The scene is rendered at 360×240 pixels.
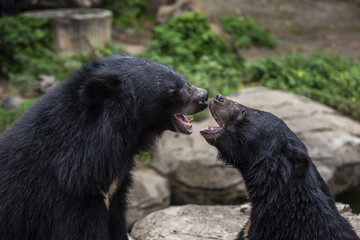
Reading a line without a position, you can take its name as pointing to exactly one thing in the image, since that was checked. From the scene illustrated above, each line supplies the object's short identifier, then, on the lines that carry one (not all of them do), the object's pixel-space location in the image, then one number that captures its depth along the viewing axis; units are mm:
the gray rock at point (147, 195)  11539
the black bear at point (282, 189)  6906
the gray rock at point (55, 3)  20812
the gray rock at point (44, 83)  15797
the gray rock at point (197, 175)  12078
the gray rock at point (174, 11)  20859
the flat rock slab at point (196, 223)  8805
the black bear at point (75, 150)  6719
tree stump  19266
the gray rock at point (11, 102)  15128
